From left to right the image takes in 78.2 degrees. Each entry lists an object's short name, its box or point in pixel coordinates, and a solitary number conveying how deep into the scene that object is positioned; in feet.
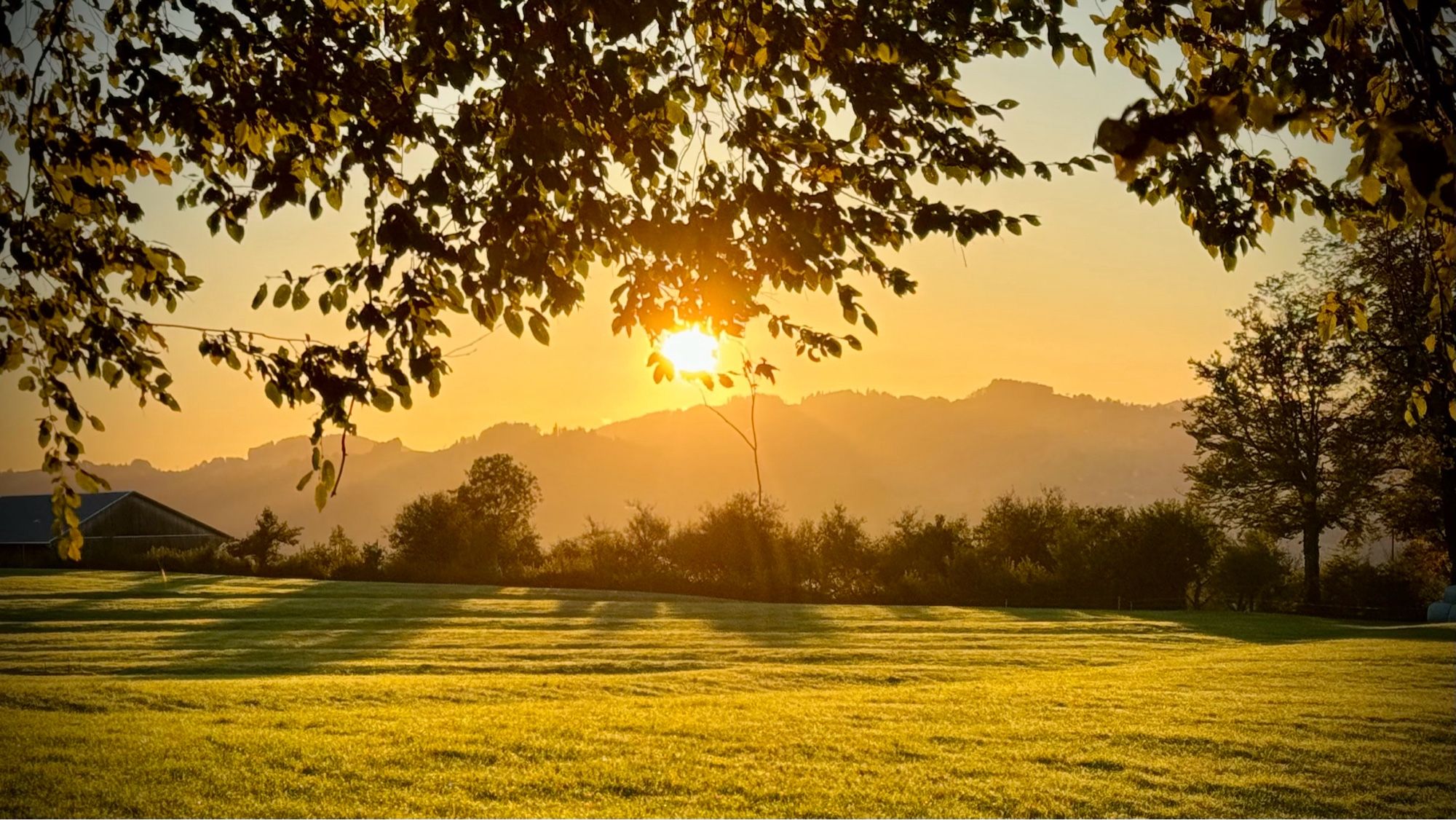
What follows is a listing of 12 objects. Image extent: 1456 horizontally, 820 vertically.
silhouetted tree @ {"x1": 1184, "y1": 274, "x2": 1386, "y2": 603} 139.03
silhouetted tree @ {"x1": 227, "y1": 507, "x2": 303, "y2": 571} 219.88
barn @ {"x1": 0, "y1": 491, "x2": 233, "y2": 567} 204.33
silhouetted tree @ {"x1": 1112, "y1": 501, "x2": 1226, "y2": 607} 164.76
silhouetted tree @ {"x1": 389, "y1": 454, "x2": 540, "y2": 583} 182.29
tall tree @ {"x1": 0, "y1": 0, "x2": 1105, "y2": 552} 19.35
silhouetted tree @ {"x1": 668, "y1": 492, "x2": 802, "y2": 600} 188.24
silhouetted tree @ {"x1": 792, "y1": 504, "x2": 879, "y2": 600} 190.39
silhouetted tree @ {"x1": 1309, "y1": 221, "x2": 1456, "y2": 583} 107.65
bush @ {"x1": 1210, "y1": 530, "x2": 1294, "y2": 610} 160.04
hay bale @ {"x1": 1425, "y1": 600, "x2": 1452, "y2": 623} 116.98
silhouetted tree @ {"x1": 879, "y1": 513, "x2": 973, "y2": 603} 181.88
